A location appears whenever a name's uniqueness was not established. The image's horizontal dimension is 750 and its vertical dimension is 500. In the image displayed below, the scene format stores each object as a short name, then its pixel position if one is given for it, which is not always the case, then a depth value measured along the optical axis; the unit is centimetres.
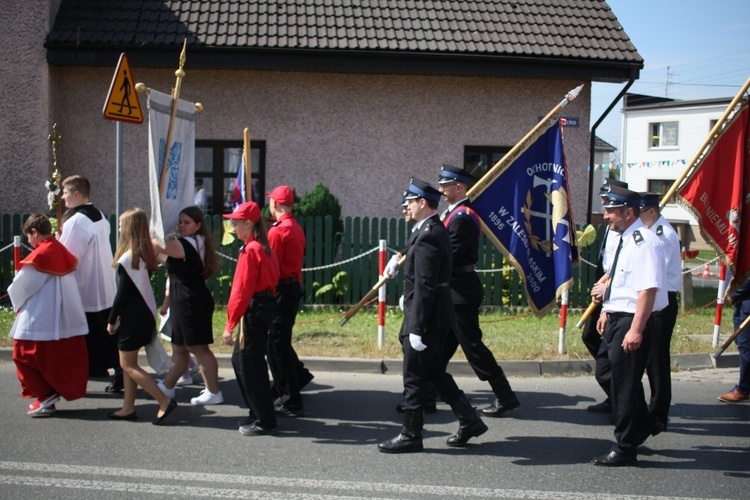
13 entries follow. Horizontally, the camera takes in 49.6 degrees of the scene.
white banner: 665
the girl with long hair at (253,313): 578
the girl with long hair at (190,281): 635
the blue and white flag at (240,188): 805
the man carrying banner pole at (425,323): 545
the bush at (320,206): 1225
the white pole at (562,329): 870
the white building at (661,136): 4097
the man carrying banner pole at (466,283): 625
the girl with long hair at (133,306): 618
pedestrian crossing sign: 717
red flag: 702
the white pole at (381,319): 887
